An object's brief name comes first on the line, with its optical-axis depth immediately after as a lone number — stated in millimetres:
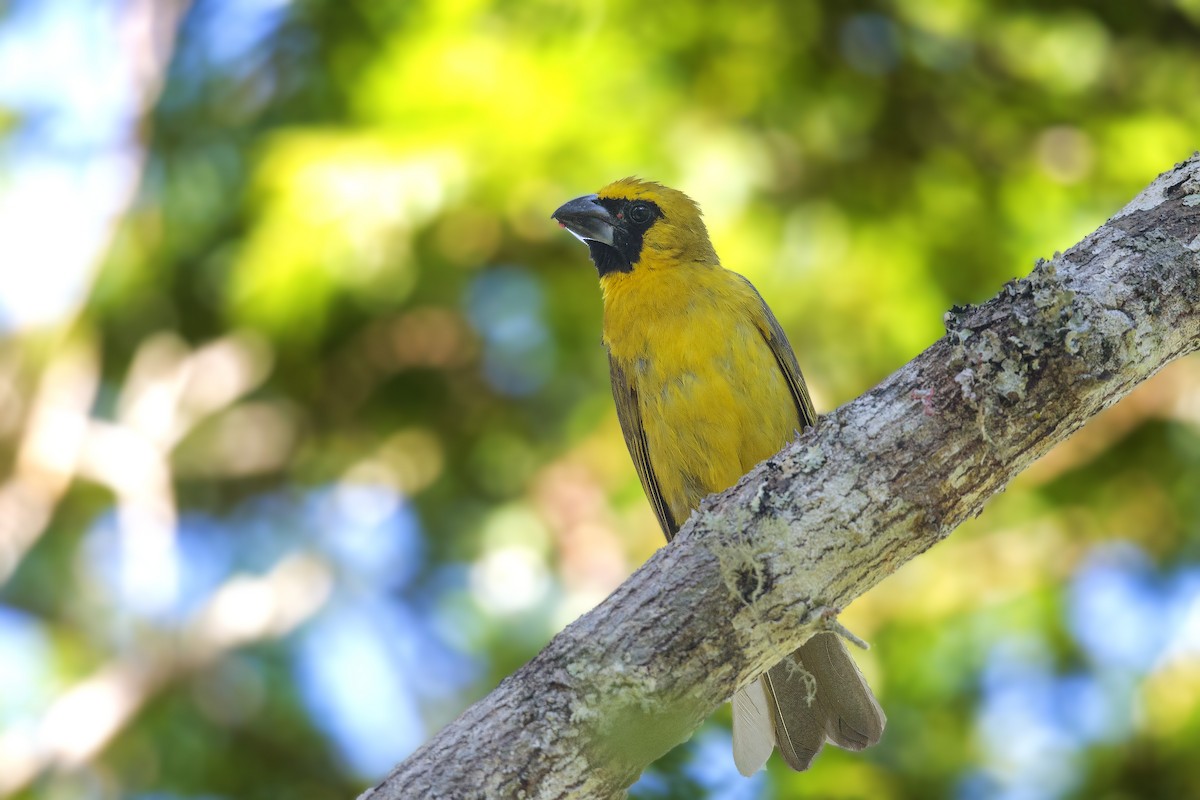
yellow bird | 7746
